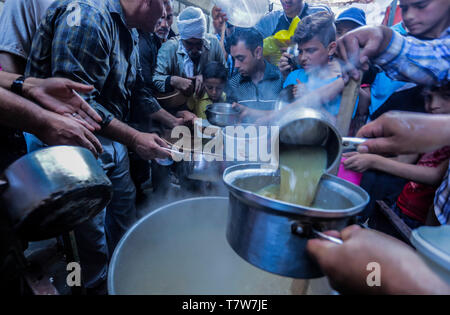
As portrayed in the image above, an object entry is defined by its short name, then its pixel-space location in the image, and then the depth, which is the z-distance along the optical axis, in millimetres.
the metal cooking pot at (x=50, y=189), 693
